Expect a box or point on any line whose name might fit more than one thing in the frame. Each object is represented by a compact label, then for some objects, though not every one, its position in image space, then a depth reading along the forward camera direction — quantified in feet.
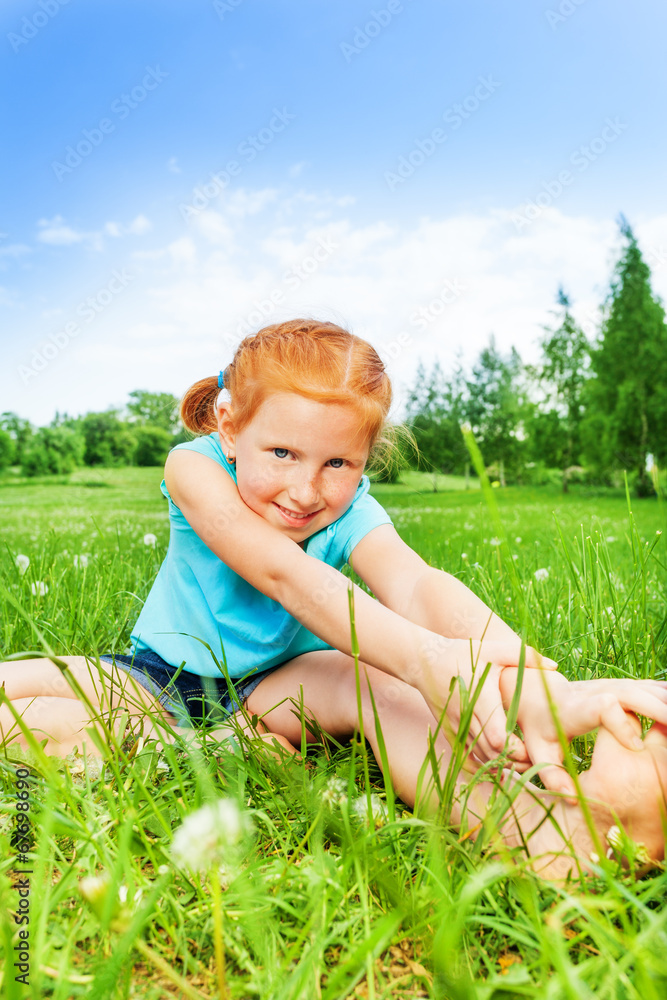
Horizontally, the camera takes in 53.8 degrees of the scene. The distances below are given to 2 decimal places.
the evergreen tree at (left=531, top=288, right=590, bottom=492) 94.22
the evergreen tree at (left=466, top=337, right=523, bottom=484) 108.68
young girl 3.51
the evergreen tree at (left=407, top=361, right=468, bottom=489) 93.15
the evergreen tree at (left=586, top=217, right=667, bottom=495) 72.13
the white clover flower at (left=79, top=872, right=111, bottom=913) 2.26
